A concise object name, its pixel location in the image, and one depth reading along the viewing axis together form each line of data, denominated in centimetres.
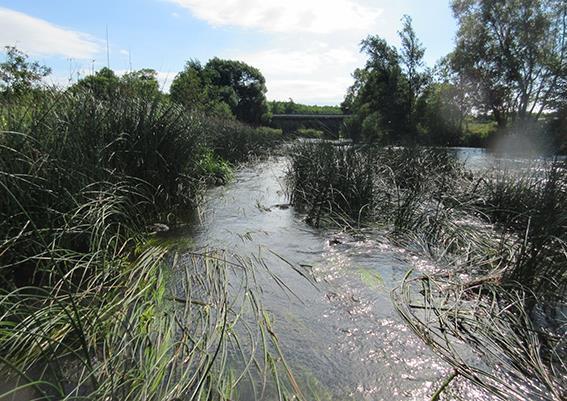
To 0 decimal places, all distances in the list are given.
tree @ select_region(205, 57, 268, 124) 5859
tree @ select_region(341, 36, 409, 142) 3238
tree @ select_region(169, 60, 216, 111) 1292
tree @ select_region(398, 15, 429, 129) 3234
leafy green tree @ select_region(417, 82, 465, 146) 2962
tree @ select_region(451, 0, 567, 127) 2595
